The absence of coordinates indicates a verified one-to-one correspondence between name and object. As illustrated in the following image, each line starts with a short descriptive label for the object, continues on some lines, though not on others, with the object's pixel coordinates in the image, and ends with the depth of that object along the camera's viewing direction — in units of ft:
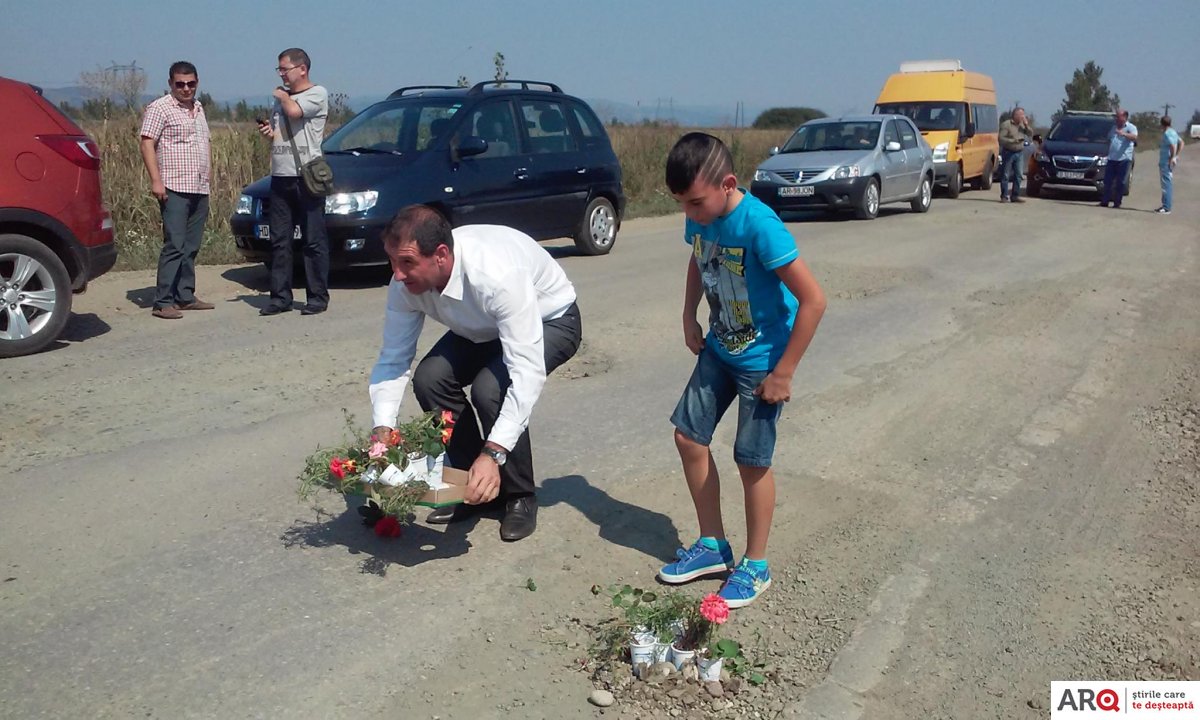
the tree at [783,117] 236.69
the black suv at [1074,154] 75.41
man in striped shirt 29.04
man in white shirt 13.46
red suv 25.26
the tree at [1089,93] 235.61
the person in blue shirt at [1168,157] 66.23
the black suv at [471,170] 33.99
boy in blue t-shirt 12.32
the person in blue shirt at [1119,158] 67.56
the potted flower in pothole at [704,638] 11.37
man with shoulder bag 29.45
